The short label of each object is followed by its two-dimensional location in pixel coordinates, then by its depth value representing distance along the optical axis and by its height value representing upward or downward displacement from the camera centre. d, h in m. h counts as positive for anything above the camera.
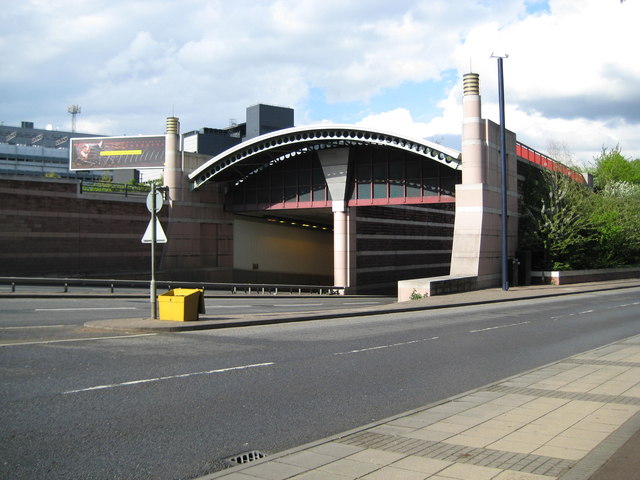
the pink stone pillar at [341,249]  44.53 +1.13
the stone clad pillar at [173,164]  43.84 +7.18
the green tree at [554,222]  39.53 +2.71
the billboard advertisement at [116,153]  53.47 +9.85
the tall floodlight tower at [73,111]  134.75 +33.50
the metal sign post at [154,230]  15.59 +0.88
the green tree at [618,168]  77.00 +13.52
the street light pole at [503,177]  33.88 +4.78
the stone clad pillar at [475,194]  34.66 +3.94
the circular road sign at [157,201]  15.56 +1.60
